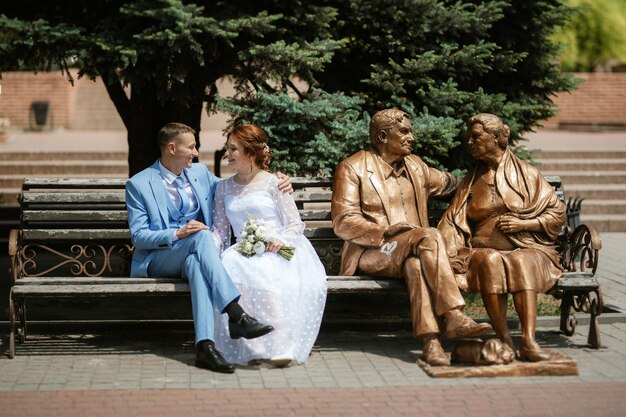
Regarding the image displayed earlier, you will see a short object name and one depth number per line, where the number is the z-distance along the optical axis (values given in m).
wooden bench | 6.82
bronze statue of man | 6.62
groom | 6.57
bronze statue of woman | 6.96
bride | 6.73
